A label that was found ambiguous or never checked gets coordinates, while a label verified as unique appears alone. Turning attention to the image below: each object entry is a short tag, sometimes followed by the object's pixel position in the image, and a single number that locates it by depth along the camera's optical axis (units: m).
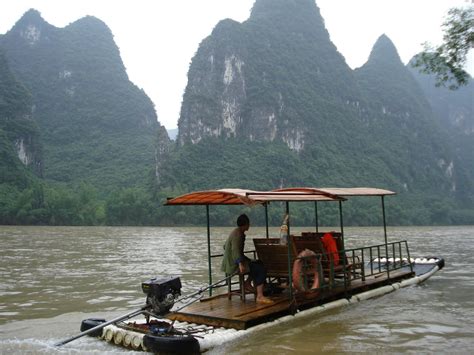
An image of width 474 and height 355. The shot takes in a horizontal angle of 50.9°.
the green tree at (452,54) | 10.52
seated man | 7.02
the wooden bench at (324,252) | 7.62
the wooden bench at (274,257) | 7.25
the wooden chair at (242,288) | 7.15
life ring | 7.19
